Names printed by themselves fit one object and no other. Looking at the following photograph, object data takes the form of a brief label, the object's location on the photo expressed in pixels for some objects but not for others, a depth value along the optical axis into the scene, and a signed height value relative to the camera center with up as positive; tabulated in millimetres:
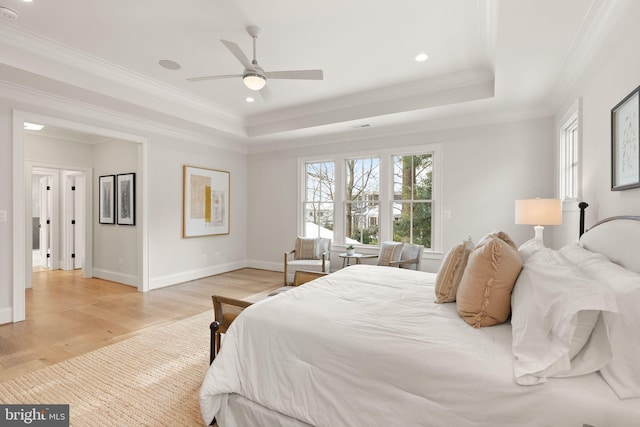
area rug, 1954 -1283
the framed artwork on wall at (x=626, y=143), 1828 +436
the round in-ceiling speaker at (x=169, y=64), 3600 +1763
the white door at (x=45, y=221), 6551 -198
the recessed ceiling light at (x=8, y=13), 2609 +1722
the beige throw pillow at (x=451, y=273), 1978 -410
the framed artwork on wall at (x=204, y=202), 5539 +186
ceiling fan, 2850 +1305
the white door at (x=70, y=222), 6418 -212
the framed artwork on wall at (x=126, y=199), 5215 +226
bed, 1091 -617
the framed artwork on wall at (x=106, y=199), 5590 +232
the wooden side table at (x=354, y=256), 4874 -720
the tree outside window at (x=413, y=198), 5020 +219
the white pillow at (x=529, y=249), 1858 -242
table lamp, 2980 -9
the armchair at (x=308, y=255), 5121 -758
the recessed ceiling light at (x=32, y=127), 4792 +1345
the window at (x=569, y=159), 3365 +618
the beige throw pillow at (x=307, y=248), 5434 -650
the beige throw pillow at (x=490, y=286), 1609 -399
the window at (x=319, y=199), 6000 +245
